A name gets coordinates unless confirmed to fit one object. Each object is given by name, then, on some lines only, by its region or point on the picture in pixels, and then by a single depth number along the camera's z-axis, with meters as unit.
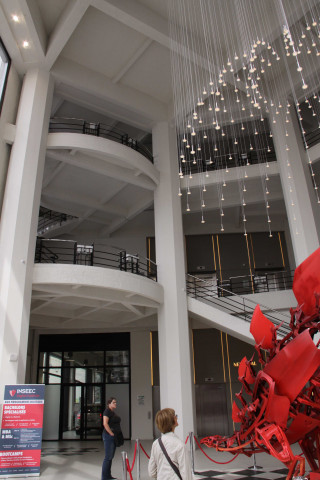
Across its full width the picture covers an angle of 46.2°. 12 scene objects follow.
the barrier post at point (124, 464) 5.05
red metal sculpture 3.92
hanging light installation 9.89
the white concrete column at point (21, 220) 8.45
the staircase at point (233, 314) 10.80
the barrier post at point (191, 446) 7.32
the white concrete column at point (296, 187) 11.27
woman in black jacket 6.21
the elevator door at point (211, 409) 13.99
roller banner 7.22
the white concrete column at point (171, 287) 10.52
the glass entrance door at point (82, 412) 13.88
